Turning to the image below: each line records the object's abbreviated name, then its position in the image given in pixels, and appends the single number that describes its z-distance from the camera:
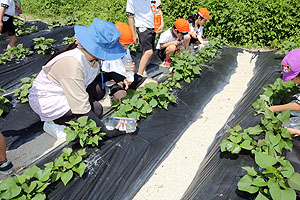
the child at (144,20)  3.56
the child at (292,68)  1.94
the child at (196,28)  4.50
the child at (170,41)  3.91
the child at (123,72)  2.64
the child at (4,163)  2.06
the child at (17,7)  4.86
